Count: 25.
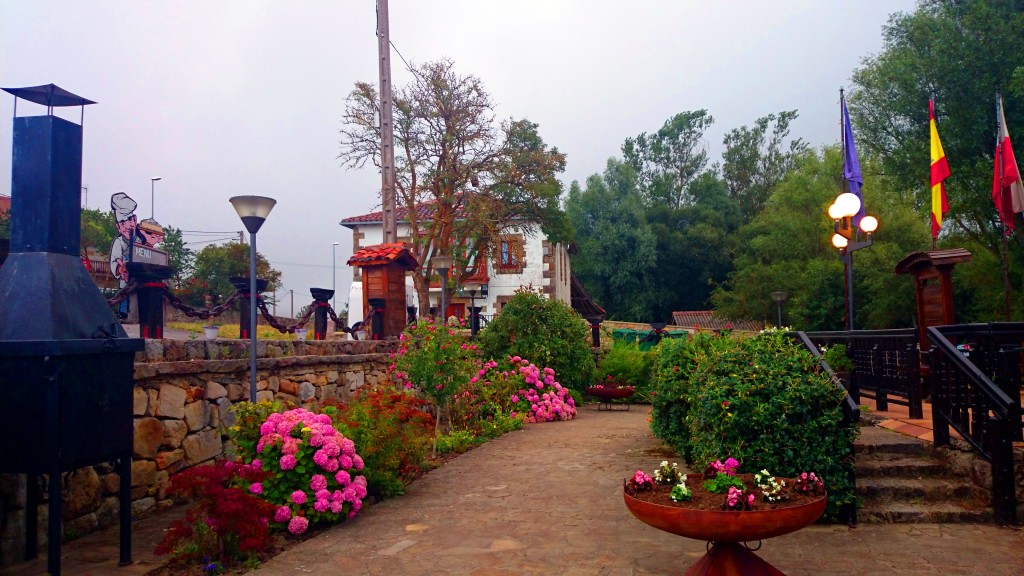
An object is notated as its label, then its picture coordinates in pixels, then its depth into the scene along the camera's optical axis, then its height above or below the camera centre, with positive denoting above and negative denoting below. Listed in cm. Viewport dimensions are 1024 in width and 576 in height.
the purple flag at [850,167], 1369 +301
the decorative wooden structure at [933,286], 825 +42
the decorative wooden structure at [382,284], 1179 +72
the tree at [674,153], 5194 +1274
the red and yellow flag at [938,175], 1259 +258
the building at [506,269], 3116 +246
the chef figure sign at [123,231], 945 +145
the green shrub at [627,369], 1580 -106
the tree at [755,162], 4988 +1150
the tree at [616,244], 4250 +475
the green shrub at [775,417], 519 -72
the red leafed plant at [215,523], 469 -132
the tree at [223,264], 3086 +286
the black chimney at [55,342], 425 -7
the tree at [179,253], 3016 +339
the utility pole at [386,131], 1675 +465
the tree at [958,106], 1961 +632
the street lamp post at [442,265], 1574 +136
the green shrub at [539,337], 1412 -26
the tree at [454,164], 2253 +547
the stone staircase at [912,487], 535 -135
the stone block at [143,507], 591 -152
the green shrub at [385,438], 650 -110
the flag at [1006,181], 1298 +253
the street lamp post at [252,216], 701 +115
